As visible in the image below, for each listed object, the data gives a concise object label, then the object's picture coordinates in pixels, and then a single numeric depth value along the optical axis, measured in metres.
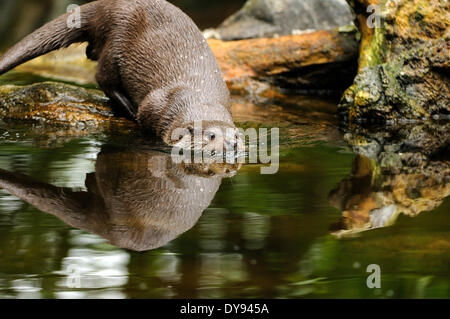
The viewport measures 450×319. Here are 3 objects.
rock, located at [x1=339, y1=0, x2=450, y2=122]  5.05
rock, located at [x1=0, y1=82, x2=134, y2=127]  4.70
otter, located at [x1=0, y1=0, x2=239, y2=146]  4.21
